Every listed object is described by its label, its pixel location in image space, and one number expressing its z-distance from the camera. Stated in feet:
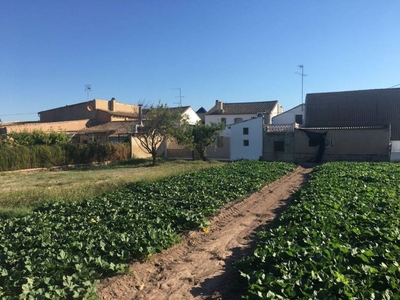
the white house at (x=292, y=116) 134.51
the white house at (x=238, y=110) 168.14
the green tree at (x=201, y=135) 97.81
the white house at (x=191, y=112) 164.62
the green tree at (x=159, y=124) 91.40
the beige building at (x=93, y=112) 144.15
